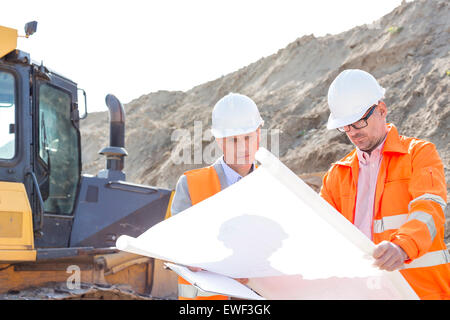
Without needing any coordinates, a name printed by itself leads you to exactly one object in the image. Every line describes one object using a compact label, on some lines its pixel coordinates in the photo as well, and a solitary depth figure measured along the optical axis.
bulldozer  5.11
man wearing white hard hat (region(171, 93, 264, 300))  2.97
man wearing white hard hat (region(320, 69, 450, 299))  2.36
